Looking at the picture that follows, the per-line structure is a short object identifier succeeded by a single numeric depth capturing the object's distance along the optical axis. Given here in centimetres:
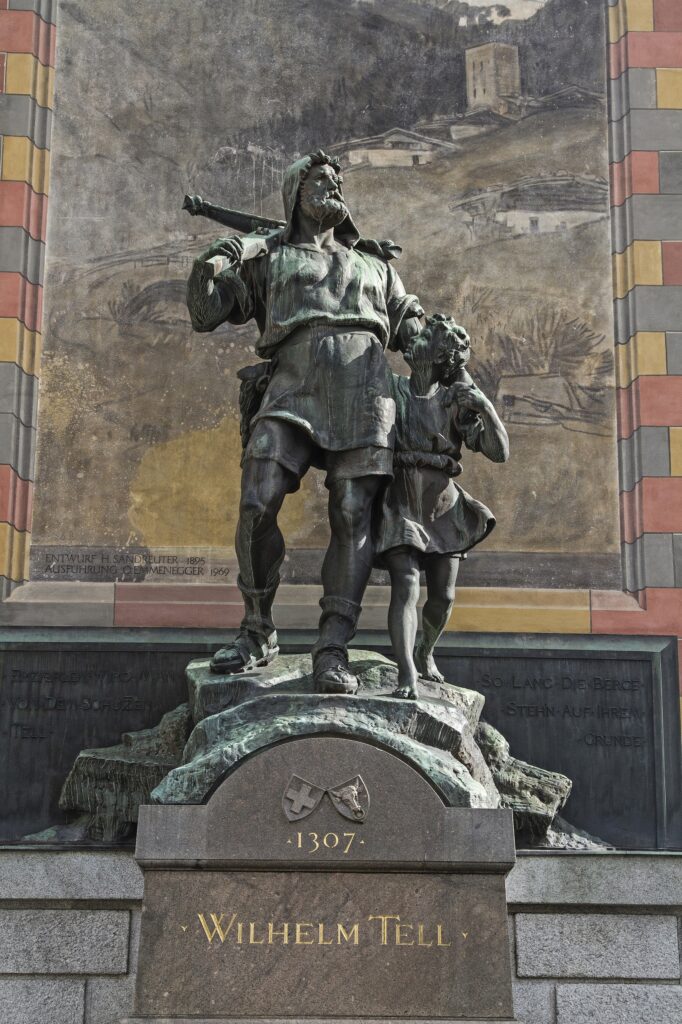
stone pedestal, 525
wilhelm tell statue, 644
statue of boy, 656
